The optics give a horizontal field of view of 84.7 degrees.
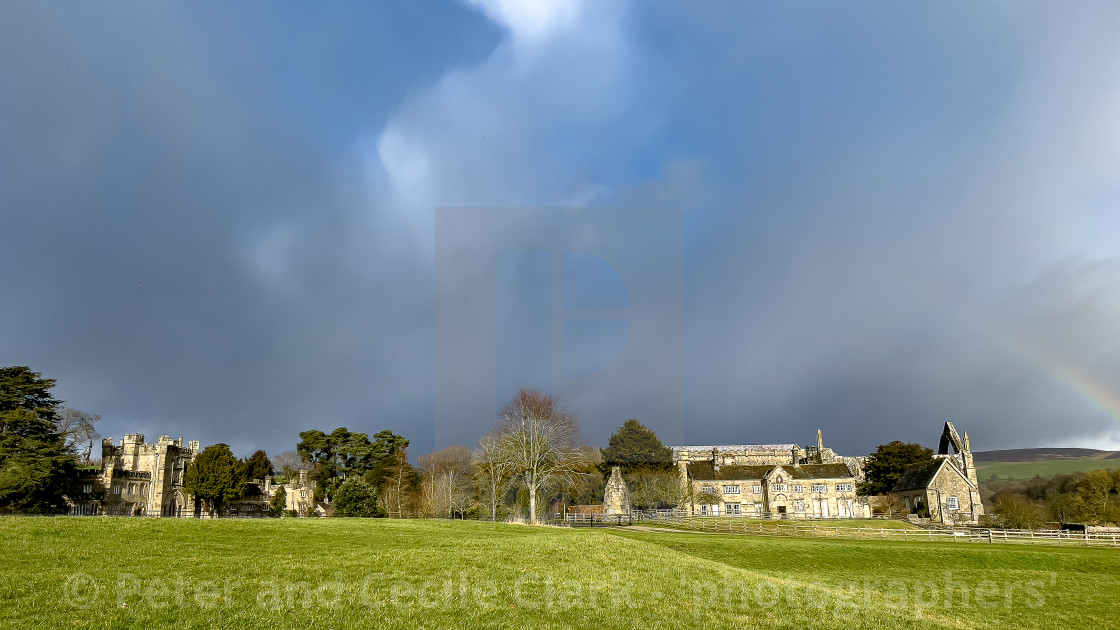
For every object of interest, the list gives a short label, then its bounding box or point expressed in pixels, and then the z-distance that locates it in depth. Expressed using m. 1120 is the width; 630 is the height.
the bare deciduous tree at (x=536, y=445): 59.41
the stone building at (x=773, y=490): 91.69
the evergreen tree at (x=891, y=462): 102.50
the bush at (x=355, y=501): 65.25
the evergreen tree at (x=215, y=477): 82.06
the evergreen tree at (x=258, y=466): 94.44
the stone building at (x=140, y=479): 77.69
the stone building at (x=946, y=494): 80.19
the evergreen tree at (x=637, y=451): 100.56
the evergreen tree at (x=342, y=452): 94.88
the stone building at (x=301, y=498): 96.00
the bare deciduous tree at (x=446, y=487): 78.47
